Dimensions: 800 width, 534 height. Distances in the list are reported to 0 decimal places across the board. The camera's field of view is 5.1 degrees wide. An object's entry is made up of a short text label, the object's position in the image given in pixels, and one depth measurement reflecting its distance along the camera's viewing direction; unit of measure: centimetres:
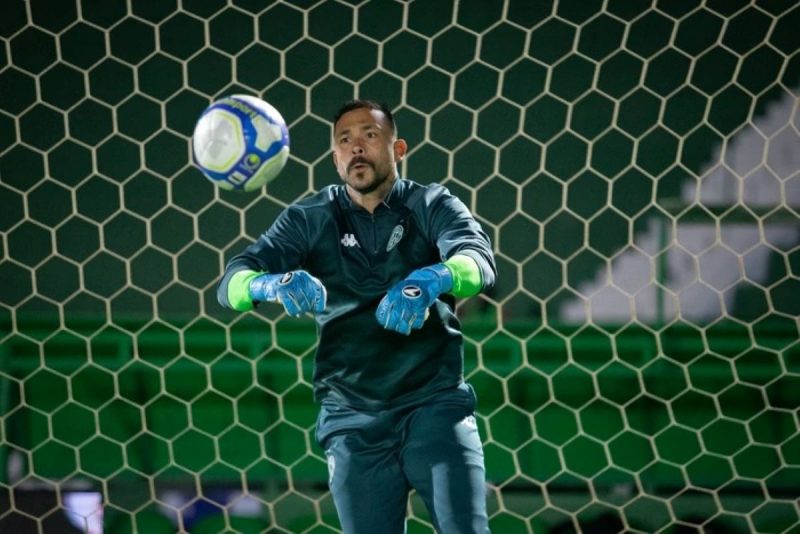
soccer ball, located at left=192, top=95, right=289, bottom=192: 1991
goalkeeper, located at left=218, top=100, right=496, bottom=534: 1958
